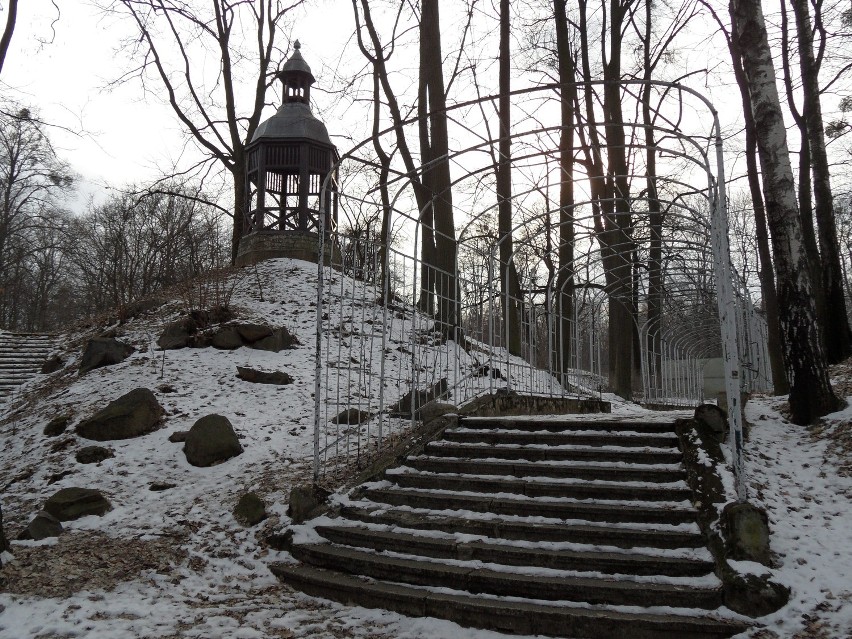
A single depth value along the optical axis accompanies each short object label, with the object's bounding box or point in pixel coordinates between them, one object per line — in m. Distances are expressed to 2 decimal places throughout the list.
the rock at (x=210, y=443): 7.16
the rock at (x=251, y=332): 10.91
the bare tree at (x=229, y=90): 18.02
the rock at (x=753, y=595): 3.59
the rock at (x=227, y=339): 10.68
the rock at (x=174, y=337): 10.52
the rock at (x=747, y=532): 3.93
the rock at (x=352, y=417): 8.56
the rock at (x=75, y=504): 5.82
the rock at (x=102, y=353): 10.01
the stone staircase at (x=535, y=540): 3.75
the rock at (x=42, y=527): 5.34
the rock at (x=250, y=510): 5.82
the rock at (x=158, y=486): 6.53
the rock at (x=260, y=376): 9.64
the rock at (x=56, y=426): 7.94
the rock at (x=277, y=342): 10.95
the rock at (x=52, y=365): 11.43
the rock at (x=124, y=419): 7.64
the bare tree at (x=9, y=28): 6.16
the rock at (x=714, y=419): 5.32
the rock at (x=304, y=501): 5.53
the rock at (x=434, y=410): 7.14
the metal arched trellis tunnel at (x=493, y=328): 5.17
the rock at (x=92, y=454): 7.08
